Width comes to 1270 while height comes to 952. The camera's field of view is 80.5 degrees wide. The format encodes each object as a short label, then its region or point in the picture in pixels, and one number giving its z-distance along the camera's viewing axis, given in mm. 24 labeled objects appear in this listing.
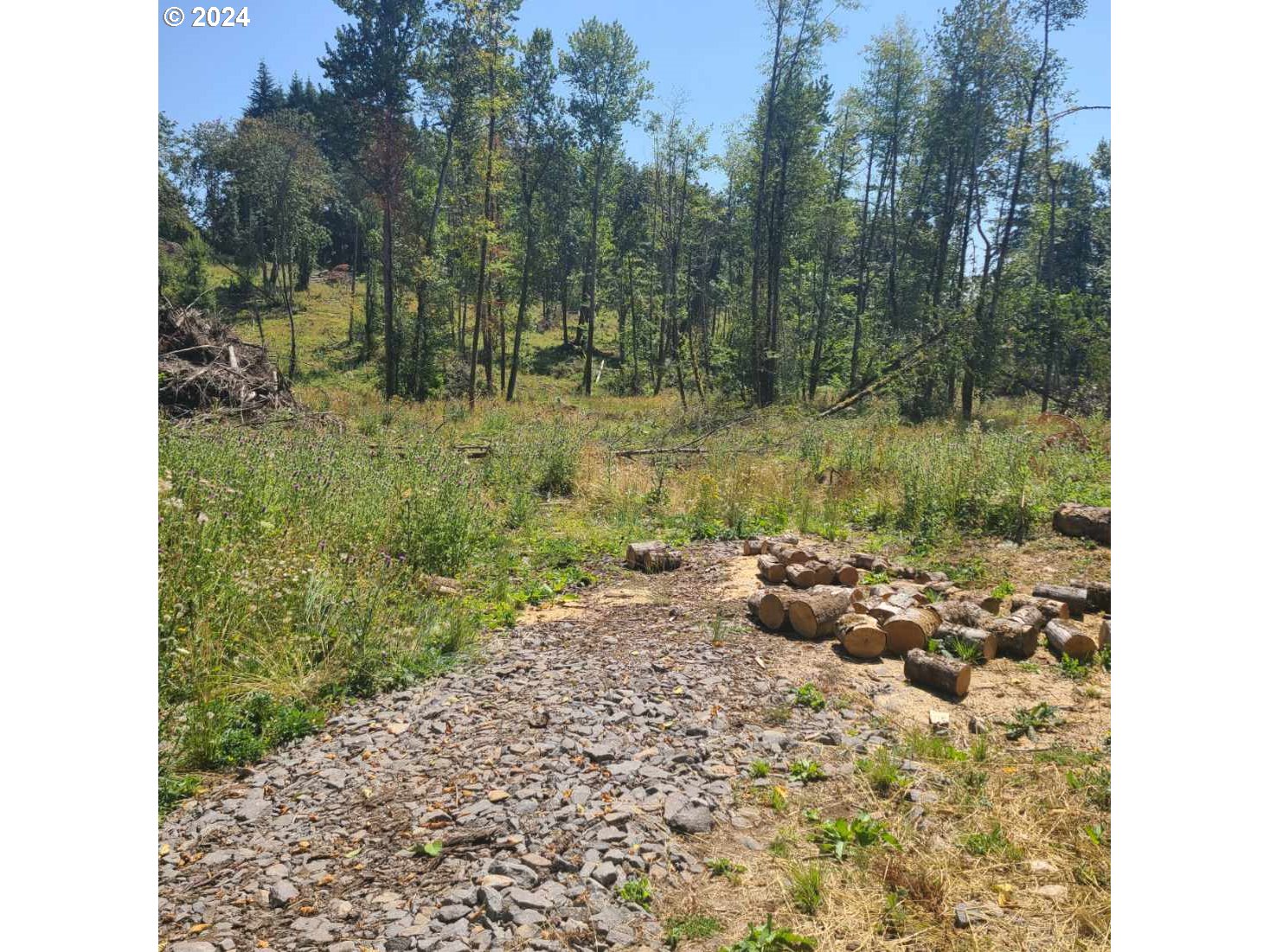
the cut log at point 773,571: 5797
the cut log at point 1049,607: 4871
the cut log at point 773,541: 6746
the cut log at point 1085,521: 6656
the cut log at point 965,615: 4633
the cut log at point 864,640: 4355
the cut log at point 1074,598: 5141
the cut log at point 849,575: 5594
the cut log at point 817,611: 4605
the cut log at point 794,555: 6098
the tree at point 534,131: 18656
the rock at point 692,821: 2588
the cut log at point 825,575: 5645
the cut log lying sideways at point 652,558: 6418
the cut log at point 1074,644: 4273
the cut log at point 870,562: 6141
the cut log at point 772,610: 4754
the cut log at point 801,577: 5577
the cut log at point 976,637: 4328
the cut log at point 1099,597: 5188
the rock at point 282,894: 2242
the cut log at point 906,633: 4418
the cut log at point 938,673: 3877
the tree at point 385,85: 18172
